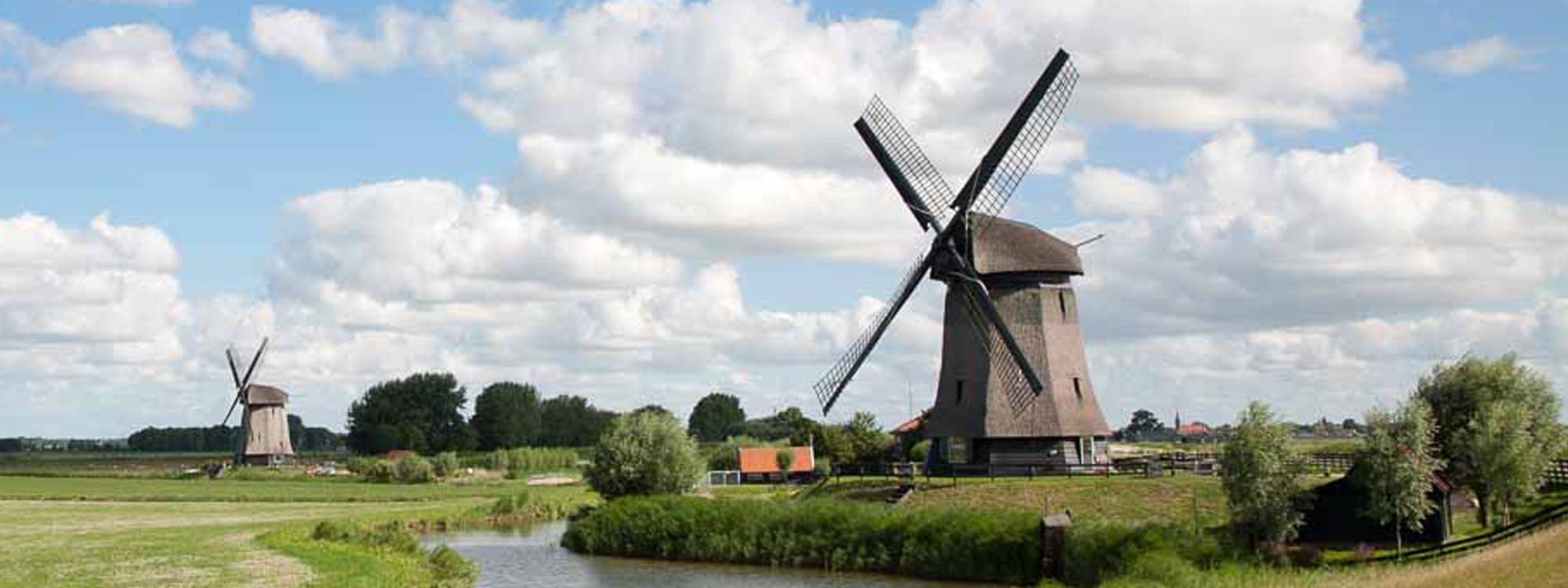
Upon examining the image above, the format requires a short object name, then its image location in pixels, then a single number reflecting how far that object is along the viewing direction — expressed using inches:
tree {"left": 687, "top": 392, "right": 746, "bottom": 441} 7204.7
